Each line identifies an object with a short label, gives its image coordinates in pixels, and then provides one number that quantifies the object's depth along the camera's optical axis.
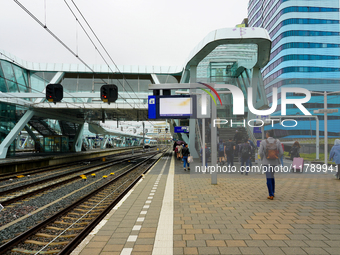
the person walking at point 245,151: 13.20
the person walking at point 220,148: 14.74
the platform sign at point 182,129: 23.55
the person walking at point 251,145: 13.70
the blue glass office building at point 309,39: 50.41
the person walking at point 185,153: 16.52
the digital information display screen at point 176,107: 12.75
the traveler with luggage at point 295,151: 13.55
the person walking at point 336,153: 10.86
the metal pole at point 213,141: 10.51
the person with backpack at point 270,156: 7.36
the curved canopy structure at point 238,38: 18.23
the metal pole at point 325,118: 12.24
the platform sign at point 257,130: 13.65
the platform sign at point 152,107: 13.00
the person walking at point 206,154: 16.12
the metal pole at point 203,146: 15.04
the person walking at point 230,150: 13.98
